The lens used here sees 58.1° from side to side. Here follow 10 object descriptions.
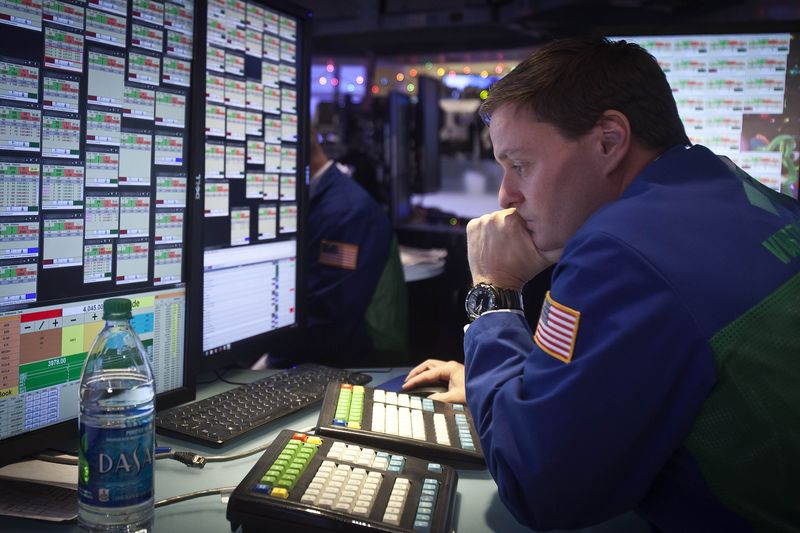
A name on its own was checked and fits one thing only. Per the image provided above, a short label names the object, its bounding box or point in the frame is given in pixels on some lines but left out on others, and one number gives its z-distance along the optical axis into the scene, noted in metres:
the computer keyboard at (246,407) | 1.27
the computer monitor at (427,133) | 4.30
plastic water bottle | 0.87
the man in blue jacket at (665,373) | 0.83
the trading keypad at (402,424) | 1.20
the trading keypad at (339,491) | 0.92
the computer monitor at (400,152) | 4.19
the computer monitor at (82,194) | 1.06
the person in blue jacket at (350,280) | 2.35
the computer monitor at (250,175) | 1.56
